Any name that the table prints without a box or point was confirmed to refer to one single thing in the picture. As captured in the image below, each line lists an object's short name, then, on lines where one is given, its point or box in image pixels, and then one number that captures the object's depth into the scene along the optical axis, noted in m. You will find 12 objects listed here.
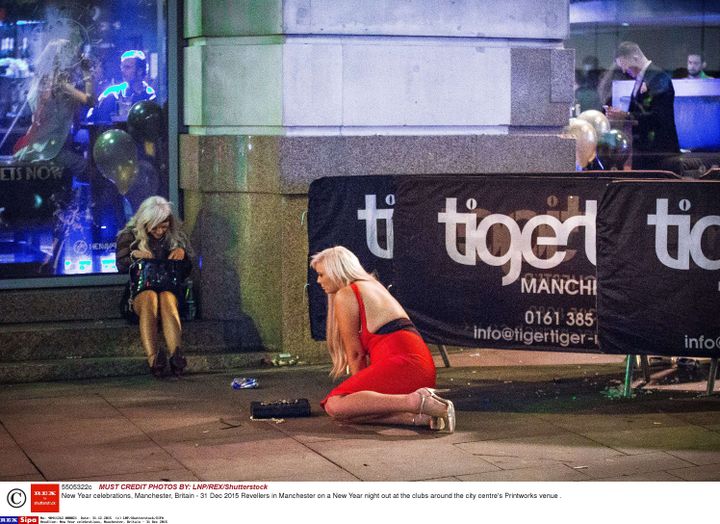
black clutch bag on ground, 8.32
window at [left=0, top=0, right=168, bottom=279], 10.69
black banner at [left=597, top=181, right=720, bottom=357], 8.40
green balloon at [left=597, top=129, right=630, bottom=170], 13.94
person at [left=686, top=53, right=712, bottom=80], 23.64
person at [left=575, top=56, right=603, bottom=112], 18.98
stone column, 10.34
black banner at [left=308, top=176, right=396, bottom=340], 9.52
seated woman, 9.77
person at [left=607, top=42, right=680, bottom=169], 15.31
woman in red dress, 7.90
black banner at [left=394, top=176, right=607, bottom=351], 8.76
